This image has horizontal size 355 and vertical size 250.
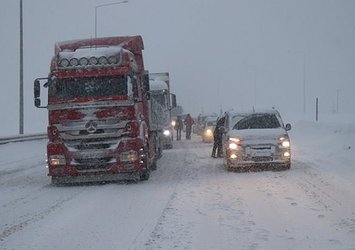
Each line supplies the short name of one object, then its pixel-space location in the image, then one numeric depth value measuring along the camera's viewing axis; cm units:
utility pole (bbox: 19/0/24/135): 3172
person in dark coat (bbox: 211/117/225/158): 2155
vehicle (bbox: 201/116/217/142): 3516
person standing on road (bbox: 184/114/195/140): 3875
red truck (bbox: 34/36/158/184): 1390
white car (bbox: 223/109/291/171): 1585
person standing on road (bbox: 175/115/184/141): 3994
